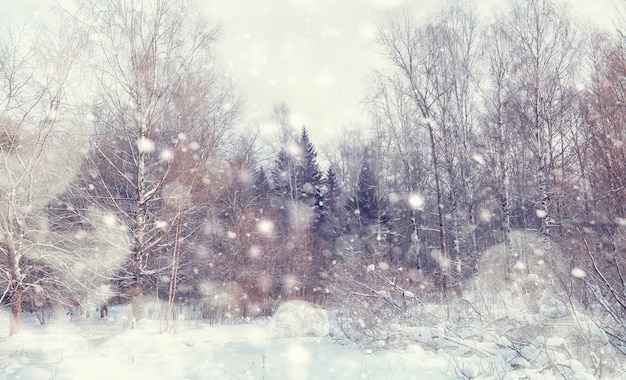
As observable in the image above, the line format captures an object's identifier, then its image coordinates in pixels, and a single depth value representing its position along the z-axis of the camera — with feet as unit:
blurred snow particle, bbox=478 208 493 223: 80.74
